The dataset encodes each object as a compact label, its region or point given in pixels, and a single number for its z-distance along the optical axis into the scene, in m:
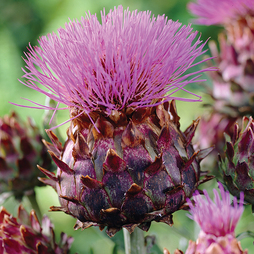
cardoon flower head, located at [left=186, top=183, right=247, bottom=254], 0.35
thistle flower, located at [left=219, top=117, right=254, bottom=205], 0.40
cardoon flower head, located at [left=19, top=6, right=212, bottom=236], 0.38
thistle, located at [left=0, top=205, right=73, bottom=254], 0.41
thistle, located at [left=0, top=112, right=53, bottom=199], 0.45
